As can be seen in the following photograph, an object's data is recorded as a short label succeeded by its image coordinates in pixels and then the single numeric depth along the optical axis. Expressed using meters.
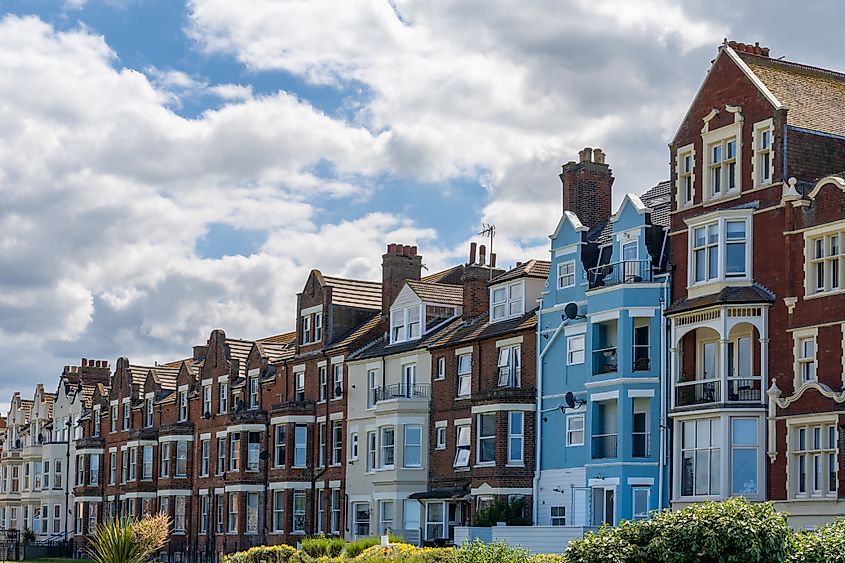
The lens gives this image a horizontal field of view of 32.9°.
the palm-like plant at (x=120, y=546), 40.88
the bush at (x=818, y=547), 25.89
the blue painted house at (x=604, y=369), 49.47
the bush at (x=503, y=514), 53.50
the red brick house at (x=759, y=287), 43.09
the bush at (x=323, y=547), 52.72
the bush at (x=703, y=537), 24.75
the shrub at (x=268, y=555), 48.59
